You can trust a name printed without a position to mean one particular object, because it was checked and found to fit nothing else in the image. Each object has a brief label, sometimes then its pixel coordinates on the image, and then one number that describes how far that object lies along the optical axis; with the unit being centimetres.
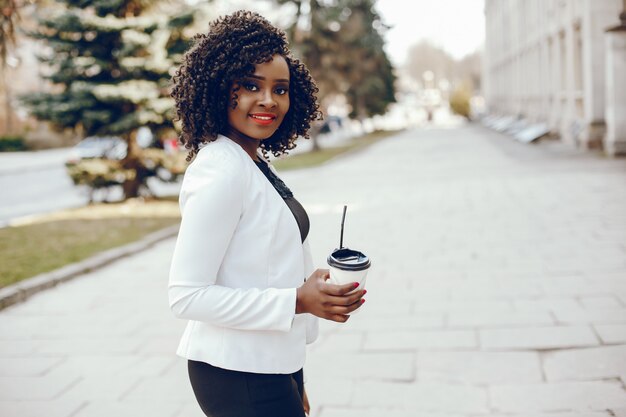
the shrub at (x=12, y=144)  3775
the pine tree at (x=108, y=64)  1271
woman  185
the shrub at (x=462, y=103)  5641
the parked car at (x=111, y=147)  1367
